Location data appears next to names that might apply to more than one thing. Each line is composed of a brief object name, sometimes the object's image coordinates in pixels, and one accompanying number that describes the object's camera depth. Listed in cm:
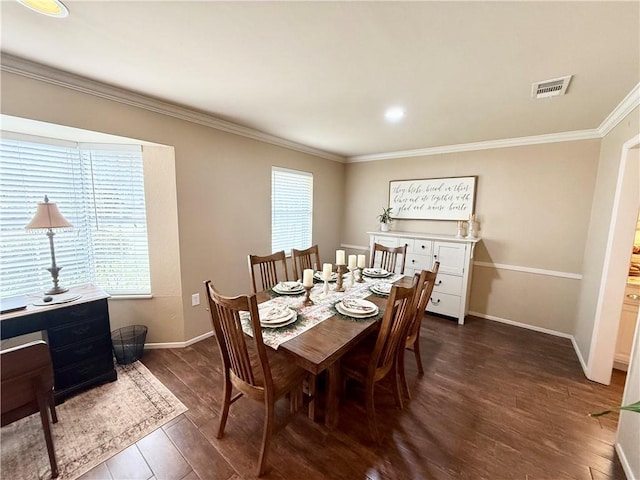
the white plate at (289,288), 221
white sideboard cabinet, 331
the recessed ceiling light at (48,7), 117
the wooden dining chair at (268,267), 244
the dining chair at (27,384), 123
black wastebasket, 235
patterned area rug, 145
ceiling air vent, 176
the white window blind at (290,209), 362
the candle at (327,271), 217
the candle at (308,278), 192
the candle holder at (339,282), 233
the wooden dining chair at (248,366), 129
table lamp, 180
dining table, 138
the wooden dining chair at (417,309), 175
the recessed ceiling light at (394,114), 236
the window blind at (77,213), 204
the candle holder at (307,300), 199
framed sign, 357
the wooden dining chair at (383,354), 149
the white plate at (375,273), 275
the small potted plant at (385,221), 415
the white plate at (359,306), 181
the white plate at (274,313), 166
